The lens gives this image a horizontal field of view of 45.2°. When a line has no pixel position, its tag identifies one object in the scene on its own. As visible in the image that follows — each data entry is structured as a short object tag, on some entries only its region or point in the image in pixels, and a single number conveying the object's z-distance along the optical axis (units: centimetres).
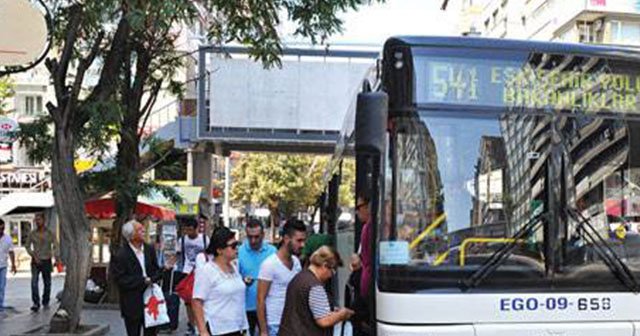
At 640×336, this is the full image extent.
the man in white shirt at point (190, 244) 1083
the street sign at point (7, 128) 1068
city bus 504
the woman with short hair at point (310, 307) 537
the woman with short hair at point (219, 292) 582
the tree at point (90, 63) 1047
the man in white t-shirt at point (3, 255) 1399
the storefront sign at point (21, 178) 4197
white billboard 2270
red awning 1688
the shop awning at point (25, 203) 2452
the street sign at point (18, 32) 409
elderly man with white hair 769
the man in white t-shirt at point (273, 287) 654
